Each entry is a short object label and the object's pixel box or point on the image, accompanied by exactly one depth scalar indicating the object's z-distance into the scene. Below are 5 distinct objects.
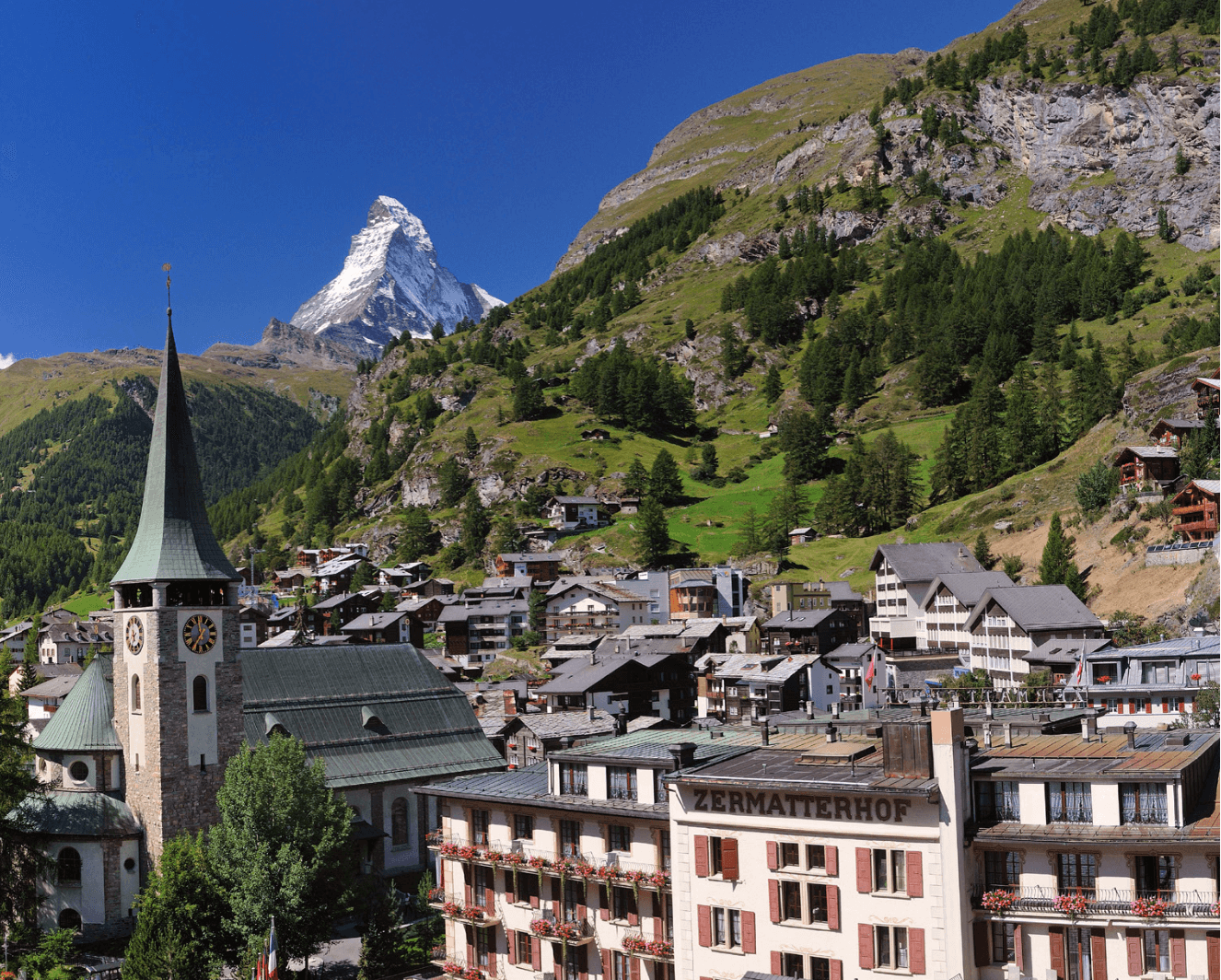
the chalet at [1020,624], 111.19
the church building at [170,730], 62.88
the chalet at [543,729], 70.88
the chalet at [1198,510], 118.56
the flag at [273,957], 43.41
